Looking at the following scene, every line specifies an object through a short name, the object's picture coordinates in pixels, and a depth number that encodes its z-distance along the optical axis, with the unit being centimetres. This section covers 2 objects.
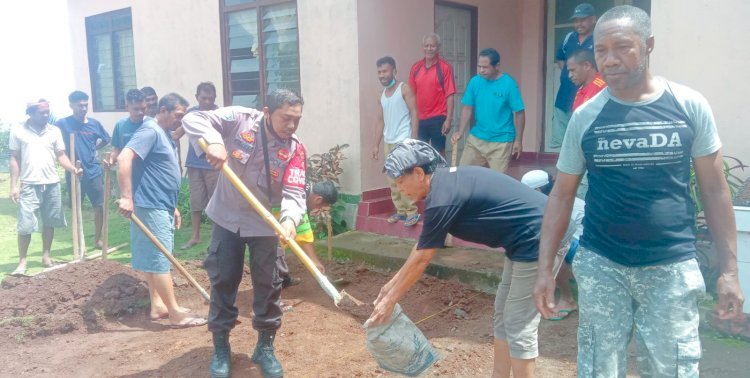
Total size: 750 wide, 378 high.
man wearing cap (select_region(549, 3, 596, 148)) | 584
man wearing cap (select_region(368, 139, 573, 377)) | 289
